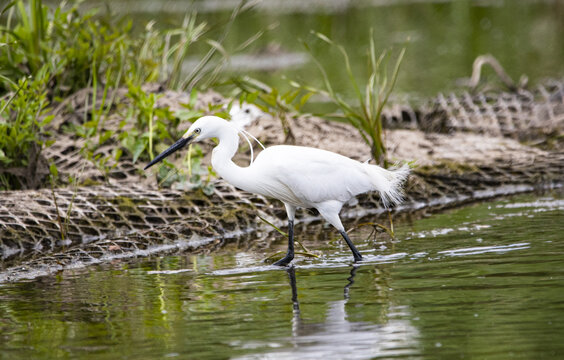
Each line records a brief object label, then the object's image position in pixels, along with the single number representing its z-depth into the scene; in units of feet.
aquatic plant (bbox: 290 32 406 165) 54.65
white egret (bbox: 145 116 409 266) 42.14
